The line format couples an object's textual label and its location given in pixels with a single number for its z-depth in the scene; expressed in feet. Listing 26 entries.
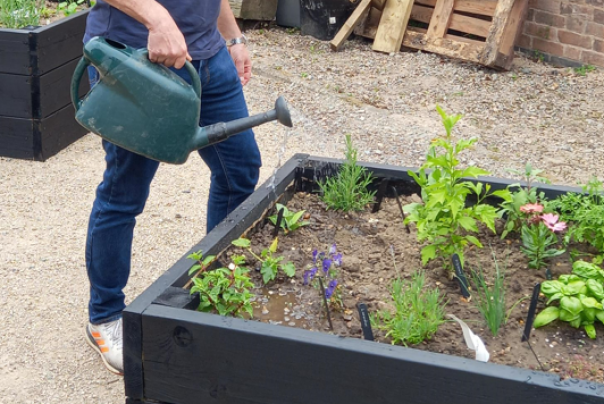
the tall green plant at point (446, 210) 6.81
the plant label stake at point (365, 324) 5.71
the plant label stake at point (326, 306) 6.00
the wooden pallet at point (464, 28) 19.44
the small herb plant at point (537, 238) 7.03
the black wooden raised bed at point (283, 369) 4.98
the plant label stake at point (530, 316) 5.96
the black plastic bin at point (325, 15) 22.53
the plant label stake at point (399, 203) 8.02
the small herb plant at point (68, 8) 15.81
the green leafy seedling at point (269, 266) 6.82
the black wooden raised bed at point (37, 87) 13.70
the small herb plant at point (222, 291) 6.01
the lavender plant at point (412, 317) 5.81
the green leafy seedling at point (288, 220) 7.82
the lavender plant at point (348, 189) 8.29
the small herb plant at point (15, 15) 14.16
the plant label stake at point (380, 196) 8.47
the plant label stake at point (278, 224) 7.75
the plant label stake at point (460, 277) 6.70
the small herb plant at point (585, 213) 7.05
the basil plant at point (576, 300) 6.12
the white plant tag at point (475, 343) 5.51
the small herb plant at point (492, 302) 6.05
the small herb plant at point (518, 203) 7.50
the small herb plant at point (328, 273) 6.49
